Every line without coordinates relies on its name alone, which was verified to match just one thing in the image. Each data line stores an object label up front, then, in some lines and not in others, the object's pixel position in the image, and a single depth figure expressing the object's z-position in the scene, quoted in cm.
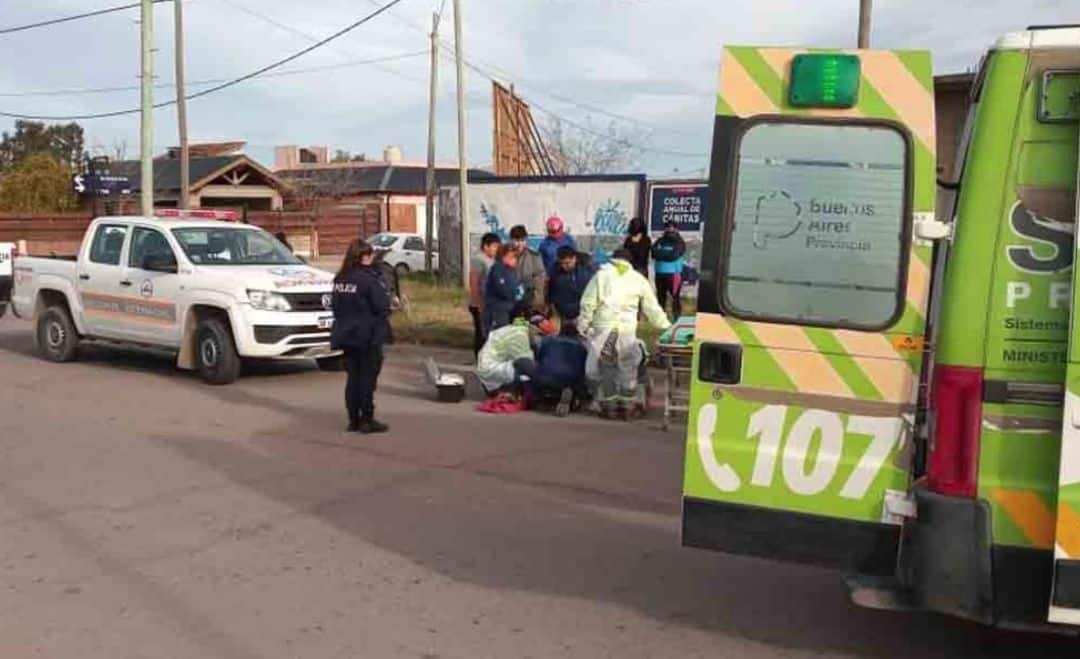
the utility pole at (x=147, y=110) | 2022
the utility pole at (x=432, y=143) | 2755
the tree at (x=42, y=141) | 7606
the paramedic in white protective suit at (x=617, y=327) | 1033
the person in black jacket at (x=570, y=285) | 1211
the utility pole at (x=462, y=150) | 2250
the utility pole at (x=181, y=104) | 2847
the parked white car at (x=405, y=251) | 3206
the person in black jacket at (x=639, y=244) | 1617
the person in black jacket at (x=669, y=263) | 1697
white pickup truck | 1275
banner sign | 2073
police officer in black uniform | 977
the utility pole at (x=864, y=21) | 1459
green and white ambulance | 405
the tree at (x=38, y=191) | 4941
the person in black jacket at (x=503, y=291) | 1255
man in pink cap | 1364
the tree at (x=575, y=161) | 4778
